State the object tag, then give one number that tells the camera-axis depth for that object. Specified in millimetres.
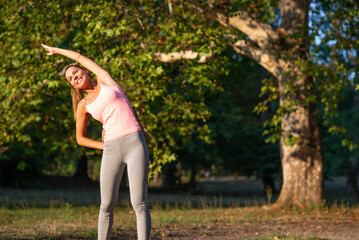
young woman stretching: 9016
